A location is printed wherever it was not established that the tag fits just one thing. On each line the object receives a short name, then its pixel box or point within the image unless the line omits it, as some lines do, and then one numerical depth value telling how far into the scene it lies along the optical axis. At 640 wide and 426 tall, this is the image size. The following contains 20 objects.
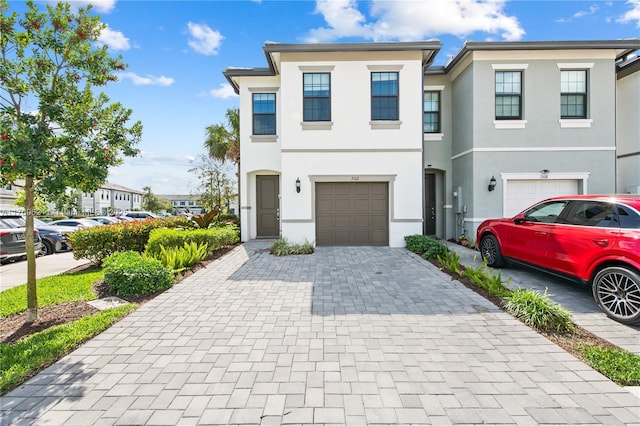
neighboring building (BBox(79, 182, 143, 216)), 49.22
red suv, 4.21
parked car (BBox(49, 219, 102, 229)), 13.81
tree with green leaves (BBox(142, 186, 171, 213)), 49.41
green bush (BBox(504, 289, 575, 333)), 4.01
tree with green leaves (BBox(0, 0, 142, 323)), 3.82
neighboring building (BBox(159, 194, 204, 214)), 89.92
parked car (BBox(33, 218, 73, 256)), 11.93
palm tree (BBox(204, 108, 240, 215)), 16.83
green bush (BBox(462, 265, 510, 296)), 5.22
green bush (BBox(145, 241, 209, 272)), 7.09
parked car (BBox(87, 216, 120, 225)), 18.40
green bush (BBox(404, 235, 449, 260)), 8.26
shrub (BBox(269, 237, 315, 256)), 9.33
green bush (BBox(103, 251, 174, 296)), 5.54
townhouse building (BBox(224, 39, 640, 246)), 10.14
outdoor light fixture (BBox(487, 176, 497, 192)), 10.20
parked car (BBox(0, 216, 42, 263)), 9.20
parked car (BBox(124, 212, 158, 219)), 26.21
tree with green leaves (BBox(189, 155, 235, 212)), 18.38
